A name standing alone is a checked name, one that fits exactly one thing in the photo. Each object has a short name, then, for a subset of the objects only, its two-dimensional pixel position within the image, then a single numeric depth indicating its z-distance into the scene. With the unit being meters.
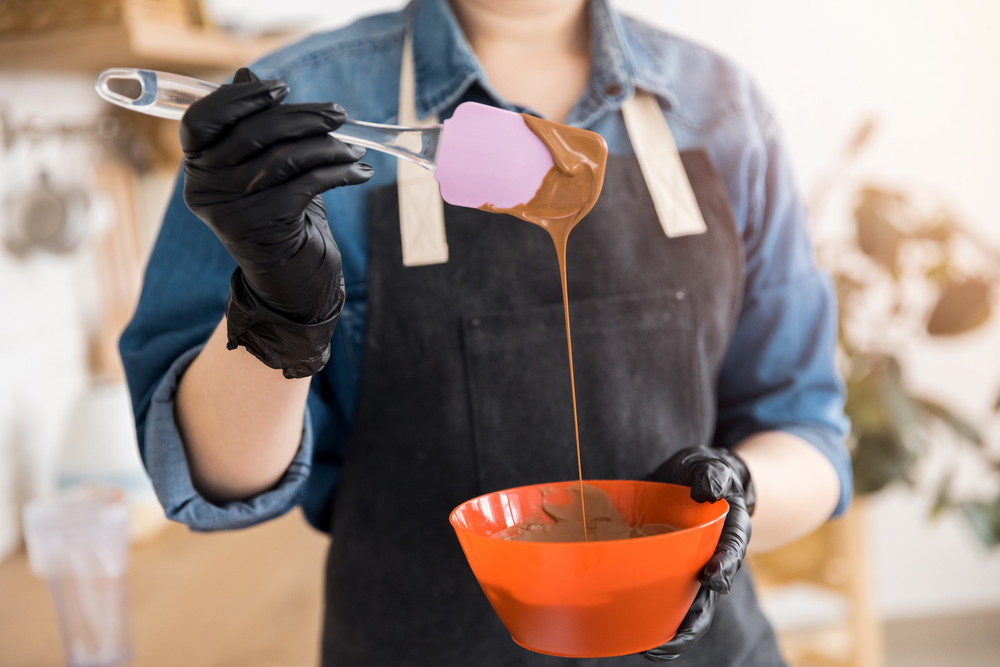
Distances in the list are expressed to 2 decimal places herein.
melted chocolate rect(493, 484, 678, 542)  0.62
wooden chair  1.63
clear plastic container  1.15
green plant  1.62
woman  0.73
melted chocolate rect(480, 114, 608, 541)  0.63
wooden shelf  1.36
